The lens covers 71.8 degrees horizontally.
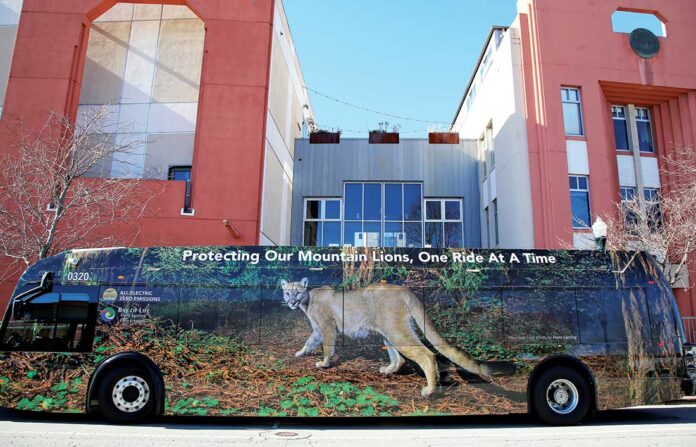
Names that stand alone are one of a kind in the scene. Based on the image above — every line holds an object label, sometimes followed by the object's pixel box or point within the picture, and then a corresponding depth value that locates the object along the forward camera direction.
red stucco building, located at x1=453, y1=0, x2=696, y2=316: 17.67
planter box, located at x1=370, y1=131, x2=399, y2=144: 23.45
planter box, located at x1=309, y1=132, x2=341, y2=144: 23.62
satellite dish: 18.80
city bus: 7.91
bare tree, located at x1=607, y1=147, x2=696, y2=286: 14.48
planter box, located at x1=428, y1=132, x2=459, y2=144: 23.59
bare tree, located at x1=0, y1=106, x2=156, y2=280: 13.10
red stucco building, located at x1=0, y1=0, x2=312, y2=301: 16.08
